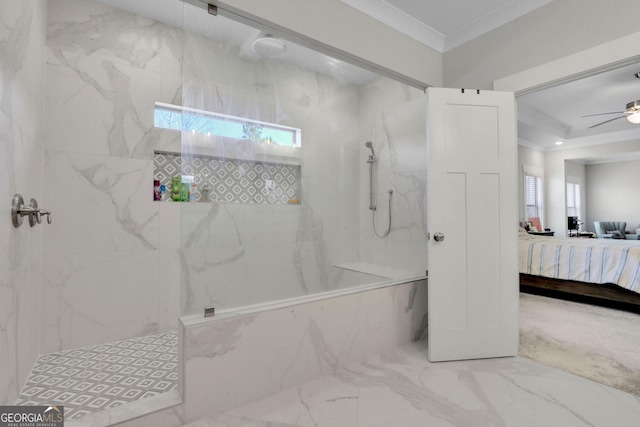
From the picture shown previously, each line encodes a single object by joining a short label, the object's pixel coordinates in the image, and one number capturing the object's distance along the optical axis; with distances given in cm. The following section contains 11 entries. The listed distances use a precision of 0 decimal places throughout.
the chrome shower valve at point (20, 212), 155
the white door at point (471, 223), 226
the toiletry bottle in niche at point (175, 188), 245
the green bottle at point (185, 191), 186
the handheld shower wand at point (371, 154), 277
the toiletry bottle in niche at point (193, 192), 183
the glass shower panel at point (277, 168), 178
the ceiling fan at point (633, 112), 411
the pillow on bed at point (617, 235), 800
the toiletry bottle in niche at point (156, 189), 263
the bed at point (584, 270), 353
